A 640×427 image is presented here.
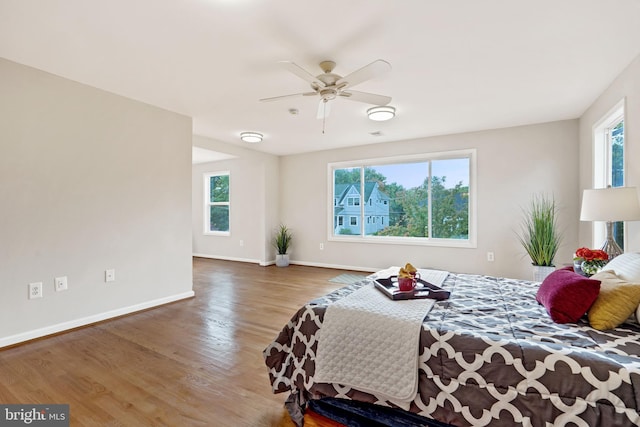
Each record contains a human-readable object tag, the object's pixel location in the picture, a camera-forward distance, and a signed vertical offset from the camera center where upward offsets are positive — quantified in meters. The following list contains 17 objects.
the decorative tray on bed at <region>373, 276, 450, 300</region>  1.80 -0.49
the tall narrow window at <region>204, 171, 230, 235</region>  6.96 +0.22
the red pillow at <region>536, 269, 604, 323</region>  1.46 -0.42
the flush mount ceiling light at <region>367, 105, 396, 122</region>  3.26 +1.10
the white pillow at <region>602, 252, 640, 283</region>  1.60 -0.32
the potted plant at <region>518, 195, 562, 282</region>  3.83 -0.29
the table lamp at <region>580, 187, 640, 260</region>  2.21 +0.04
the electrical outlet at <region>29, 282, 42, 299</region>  2.60 -0.68
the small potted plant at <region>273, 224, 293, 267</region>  6.08 -0.65
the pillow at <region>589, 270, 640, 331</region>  1.38 -0.43
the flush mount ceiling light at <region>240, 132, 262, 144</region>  4.44 +1.13
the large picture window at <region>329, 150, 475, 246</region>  4.80 +0.23
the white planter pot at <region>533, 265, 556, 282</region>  3.77 -0.74
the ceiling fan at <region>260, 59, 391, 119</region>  2.14 +1.01
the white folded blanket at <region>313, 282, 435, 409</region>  1.35 -0.65
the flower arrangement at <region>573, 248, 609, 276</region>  2.31 -0.37
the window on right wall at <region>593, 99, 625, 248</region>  2.94 +0.59
